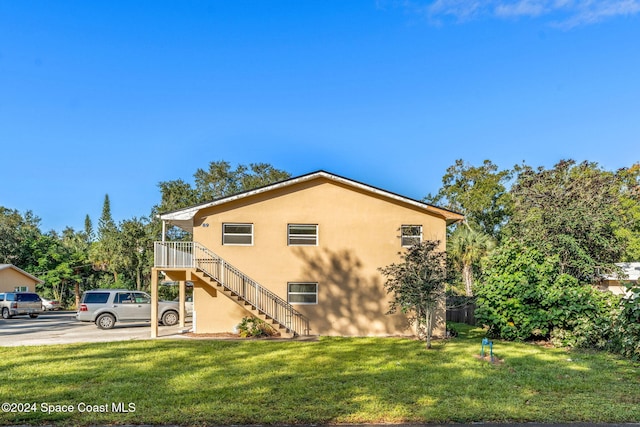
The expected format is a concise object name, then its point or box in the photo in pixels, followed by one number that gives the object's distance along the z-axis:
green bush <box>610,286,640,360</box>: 8.38
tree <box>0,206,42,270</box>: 40.88
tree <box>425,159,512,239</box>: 35.78
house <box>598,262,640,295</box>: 19.65
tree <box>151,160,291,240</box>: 37.31
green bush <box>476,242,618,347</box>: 14.56
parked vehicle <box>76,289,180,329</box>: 18.55
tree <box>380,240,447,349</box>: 13.55
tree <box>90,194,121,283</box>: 33.62
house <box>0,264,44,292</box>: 34.42
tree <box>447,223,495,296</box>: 27.77
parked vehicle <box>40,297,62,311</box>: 33.67
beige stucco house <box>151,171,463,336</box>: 16.89
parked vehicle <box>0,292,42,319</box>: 26.11
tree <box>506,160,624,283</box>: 19.59
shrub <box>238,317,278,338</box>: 15.78
